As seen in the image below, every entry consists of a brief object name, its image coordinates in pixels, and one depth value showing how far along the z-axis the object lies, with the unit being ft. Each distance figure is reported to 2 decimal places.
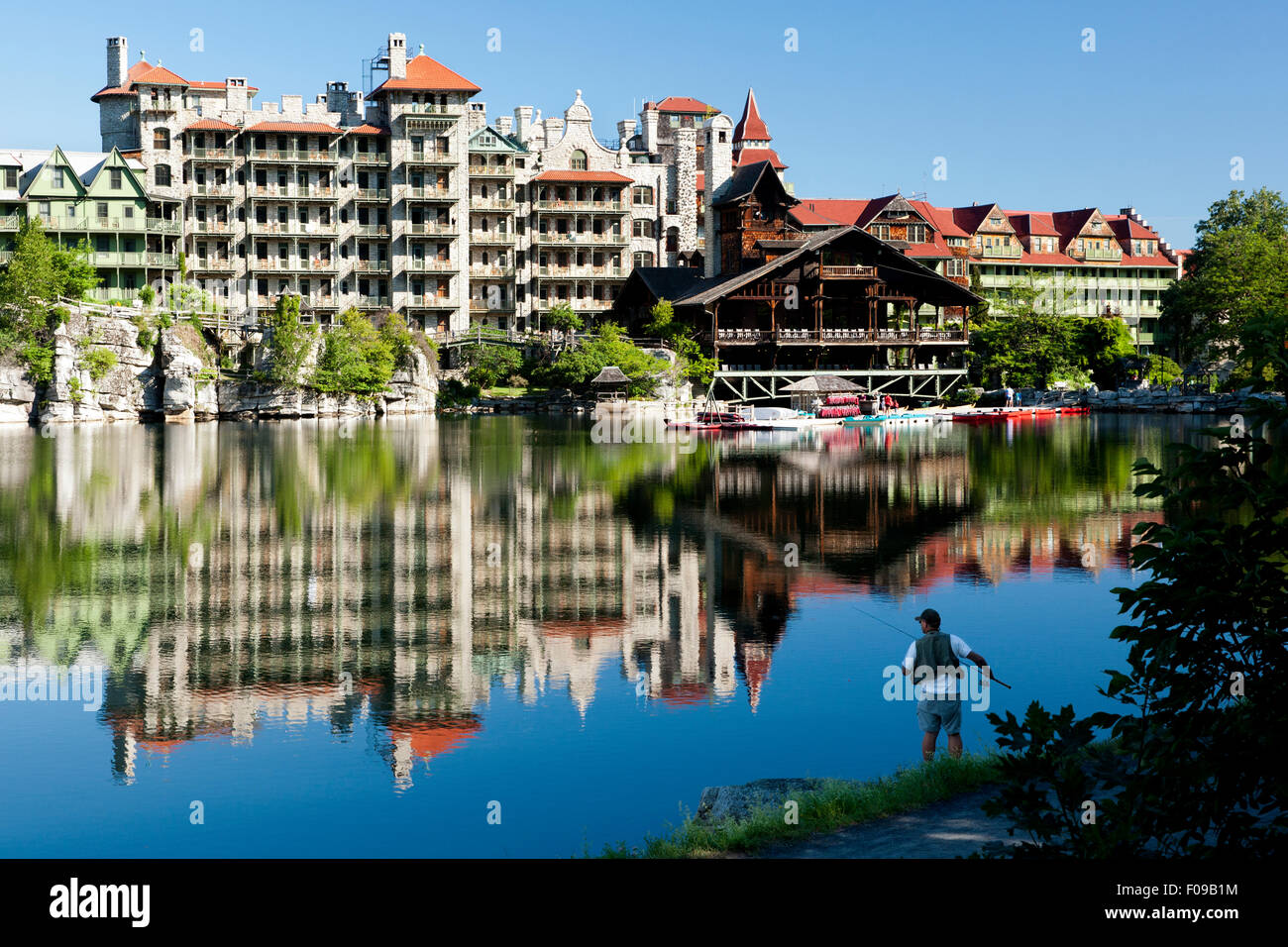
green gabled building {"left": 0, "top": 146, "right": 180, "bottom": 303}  297.53
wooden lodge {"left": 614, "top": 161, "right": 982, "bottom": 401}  290.76
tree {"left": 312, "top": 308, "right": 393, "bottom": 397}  283.79
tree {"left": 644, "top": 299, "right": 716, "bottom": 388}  285.64
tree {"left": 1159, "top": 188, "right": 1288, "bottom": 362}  299.99
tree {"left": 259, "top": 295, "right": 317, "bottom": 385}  280.10
